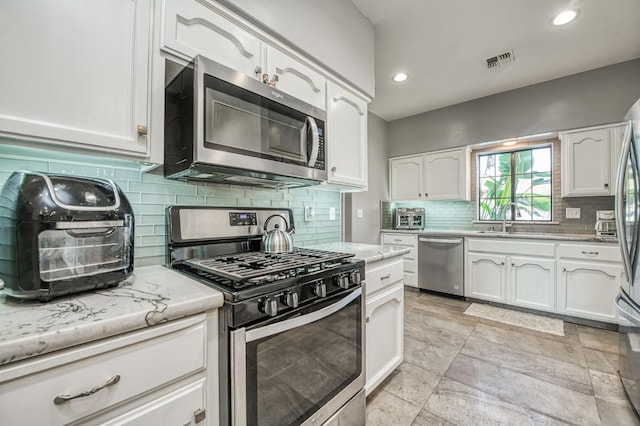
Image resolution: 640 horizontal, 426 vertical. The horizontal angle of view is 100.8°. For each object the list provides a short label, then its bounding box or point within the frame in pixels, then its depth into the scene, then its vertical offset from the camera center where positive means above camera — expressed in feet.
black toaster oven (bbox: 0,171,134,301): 2.39 -0.21
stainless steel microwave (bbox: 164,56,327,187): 3.47 +1.27
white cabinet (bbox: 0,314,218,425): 1.84 -1.35
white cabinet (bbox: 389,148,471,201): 12.01 +1.78
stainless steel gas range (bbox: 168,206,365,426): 2.84 -1.34
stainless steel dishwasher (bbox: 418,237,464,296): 11.06 -2.24
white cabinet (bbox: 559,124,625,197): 8.84 +1.83
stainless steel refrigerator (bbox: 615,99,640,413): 4.76 -0.67
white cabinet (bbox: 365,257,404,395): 5.08 -2.22
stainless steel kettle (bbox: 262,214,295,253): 4.96 -0.54
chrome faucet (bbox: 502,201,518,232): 11.41 -0.17
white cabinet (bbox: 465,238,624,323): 8.29 -2.20
